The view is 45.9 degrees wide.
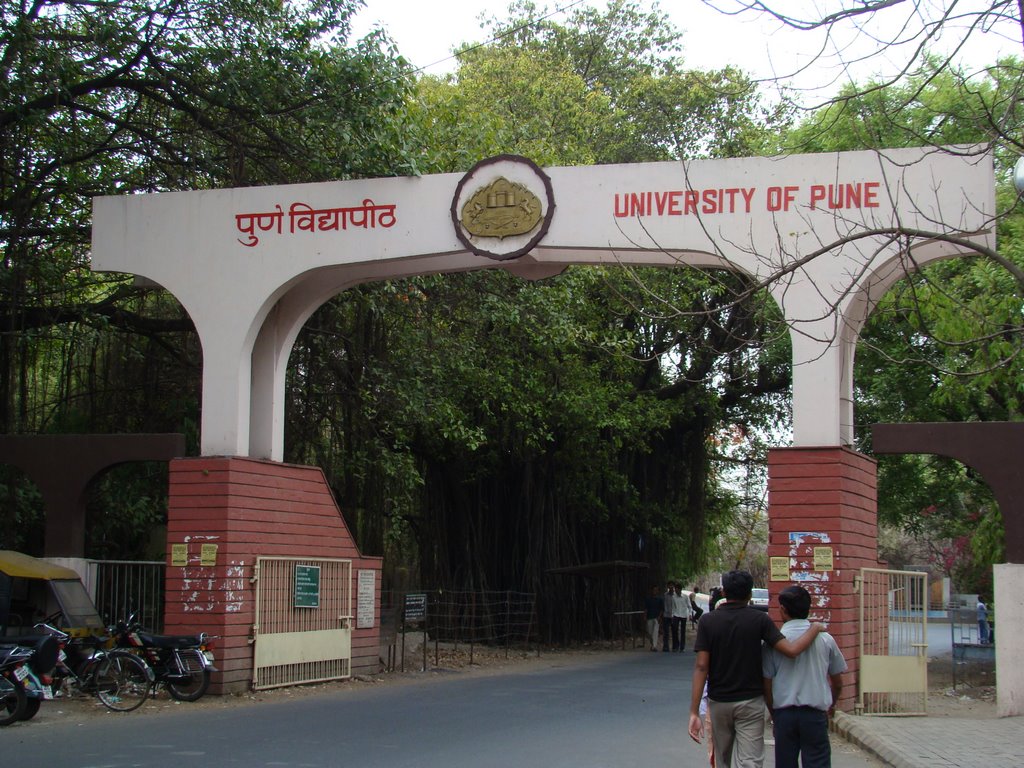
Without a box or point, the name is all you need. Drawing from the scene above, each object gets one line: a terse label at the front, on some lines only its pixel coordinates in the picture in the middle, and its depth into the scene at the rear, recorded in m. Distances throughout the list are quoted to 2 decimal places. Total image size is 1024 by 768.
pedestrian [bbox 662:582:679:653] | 27.23
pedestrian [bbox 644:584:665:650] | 27.61
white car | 47.16
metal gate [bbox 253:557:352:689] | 13.91
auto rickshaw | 13.23
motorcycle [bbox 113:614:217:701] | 12.80
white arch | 12.15
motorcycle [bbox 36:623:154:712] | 12.31
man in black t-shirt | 6.61
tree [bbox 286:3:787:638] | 18.73
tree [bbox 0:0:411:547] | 14.19
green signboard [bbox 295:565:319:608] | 14.55
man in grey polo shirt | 6.63
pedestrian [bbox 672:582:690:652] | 27.31
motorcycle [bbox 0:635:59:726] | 10.99
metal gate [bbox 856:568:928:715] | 12.16
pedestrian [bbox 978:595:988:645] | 23.62
